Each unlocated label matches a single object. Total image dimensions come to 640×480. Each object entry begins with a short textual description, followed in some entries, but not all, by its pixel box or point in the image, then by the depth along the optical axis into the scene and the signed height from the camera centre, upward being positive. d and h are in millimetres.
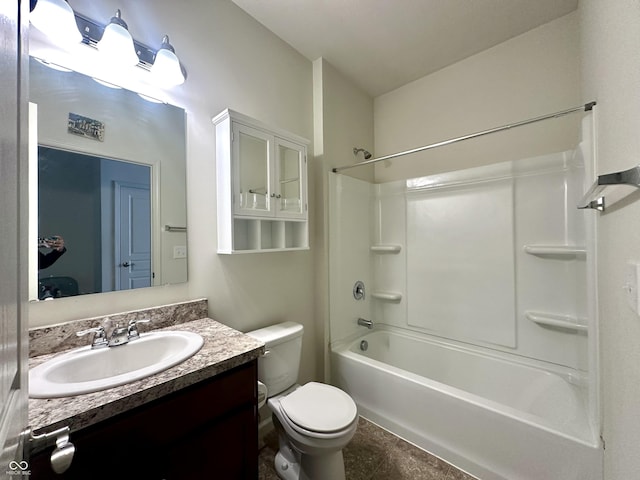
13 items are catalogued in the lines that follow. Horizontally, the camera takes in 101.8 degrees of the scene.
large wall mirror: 972 +232
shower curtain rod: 1167 +615
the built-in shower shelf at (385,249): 2315 -74
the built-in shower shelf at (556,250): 1508 -63
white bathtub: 1177 -956
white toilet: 1143 -811
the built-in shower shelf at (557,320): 1517 -497
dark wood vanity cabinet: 672 -592
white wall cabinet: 1413 +331
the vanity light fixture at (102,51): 972 +813
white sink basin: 725 -410
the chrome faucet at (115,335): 998 -372
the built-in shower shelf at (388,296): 2307 -497
